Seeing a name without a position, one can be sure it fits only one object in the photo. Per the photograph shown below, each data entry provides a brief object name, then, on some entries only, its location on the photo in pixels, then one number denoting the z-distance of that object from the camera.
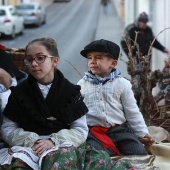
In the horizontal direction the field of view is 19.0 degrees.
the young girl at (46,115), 3.47
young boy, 4.11
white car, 24.41
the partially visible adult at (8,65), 4.68
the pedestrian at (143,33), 8.98
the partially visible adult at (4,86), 3.93
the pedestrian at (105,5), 38.79
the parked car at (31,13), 31.91
